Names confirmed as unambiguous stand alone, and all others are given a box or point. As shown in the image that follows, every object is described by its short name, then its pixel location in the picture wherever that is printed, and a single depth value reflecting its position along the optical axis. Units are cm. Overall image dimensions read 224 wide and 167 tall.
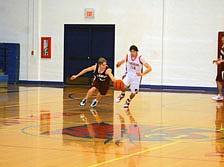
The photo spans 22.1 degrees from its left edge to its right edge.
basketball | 1430
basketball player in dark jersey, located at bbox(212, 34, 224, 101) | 1780
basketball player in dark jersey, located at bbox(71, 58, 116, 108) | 1459
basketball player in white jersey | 1471
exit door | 2412
